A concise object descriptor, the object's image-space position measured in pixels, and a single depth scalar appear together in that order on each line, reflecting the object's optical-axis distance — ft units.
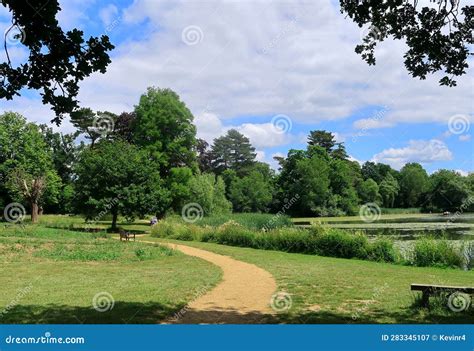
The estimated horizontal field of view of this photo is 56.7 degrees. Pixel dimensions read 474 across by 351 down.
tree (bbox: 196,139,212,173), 270.26
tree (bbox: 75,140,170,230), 102.06
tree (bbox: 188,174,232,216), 146.06
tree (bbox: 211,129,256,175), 300.81
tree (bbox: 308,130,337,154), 274.36
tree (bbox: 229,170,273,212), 225.15
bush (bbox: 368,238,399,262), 58.72
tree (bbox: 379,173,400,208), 285.64
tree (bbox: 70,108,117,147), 201.98
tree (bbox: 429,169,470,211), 222.89
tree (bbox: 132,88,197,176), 142.72
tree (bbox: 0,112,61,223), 156.35
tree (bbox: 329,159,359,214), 240.32
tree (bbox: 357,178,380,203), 269.03
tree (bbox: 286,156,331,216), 223.10
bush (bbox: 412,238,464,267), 53.98
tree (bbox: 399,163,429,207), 289.94
